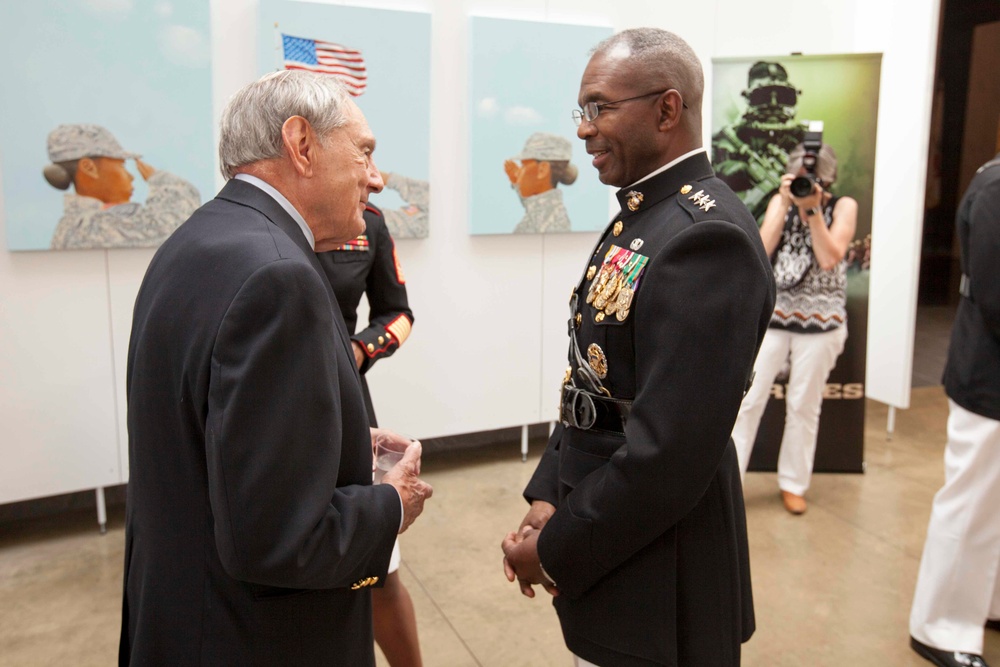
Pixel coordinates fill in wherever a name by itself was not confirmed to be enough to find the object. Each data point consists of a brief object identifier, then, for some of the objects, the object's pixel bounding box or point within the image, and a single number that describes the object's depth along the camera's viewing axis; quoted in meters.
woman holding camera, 4.27
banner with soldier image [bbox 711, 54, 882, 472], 4.71
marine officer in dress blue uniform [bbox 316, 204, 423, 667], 2.66
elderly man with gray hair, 1.23
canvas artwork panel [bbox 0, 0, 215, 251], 3.68
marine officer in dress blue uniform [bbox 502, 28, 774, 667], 1.51
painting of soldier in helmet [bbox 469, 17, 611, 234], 4.75
